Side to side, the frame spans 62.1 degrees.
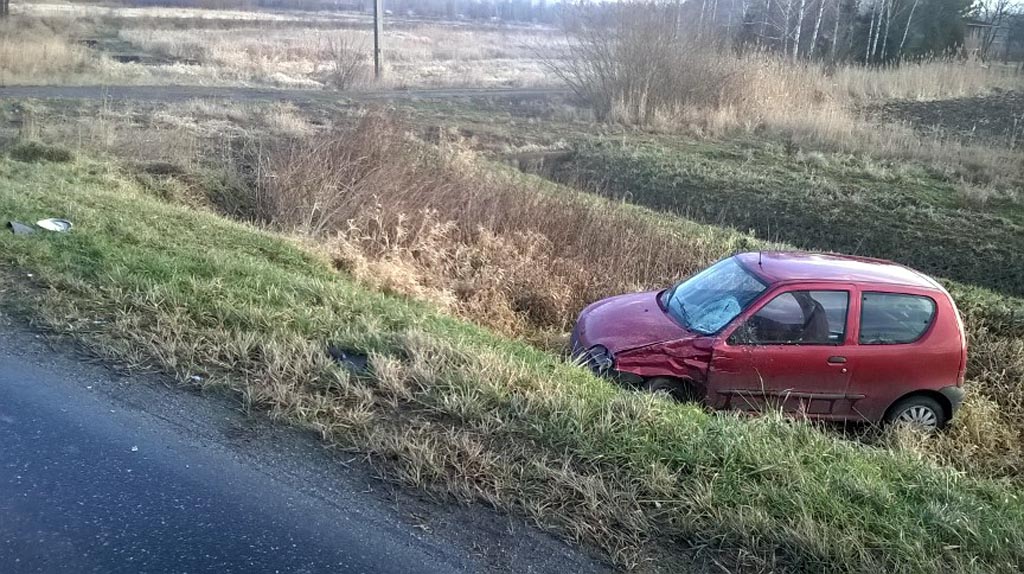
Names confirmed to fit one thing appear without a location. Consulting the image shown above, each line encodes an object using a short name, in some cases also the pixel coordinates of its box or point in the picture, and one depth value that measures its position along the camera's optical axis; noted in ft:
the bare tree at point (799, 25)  125.08
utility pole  123.75
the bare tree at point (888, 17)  136.27
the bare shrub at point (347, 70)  117.50
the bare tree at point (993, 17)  171.98
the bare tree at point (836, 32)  136.46
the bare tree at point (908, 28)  139.74
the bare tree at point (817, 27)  127.60
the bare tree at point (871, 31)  139.33
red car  23.71
